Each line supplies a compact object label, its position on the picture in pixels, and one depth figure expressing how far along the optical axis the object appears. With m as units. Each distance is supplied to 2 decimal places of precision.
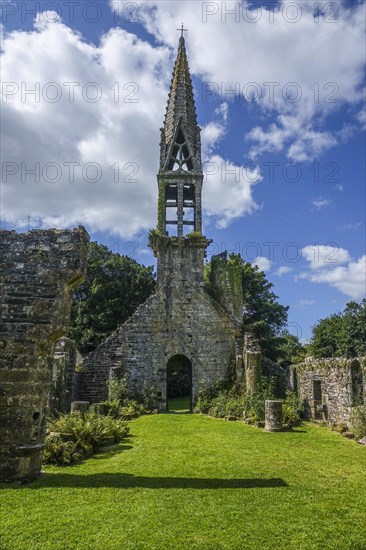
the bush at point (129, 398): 16.81
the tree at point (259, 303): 32.09
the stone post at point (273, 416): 12.59
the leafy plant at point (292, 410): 13.31
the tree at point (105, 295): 32.50
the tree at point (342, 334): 27.08
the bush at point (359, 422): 10.95
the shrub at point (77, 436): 8.23
